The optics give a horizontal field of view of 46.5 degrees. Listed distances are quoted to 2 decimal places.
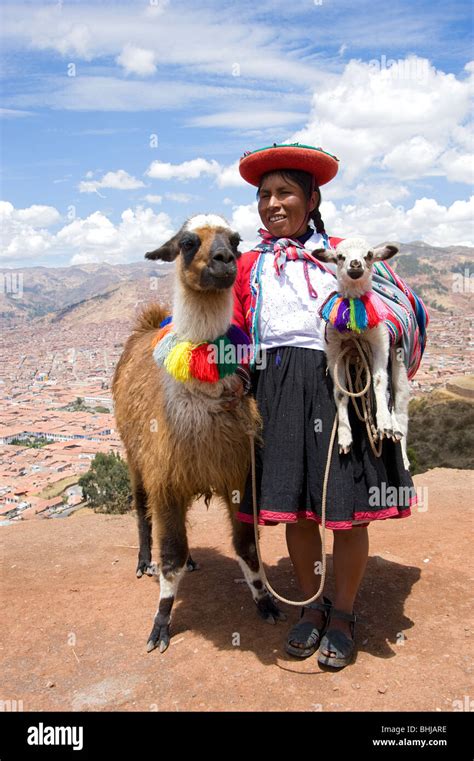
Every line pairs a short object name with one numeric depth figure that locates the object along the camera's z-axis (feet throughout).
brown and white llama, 9.55
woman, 9.54
